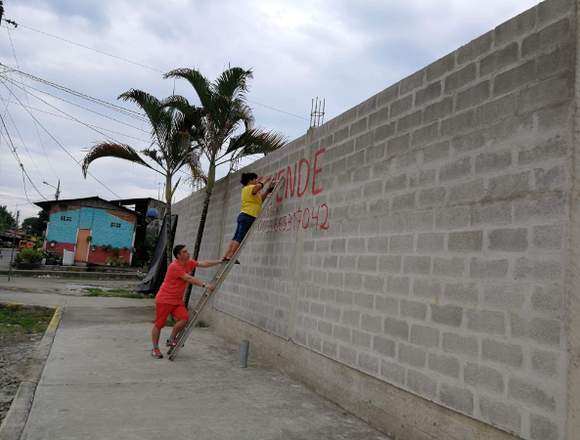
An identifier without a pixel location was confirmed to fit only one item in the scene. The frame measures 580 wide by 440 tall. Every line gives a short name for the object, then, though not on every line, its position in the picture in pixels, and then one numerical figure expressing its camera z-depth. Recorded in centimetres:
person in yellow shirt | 726
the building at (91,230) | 2848
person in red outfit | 689
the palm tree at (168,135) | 1073
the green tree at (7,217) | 7057
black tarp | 1516
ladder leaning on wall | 670
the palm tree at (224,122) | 979
